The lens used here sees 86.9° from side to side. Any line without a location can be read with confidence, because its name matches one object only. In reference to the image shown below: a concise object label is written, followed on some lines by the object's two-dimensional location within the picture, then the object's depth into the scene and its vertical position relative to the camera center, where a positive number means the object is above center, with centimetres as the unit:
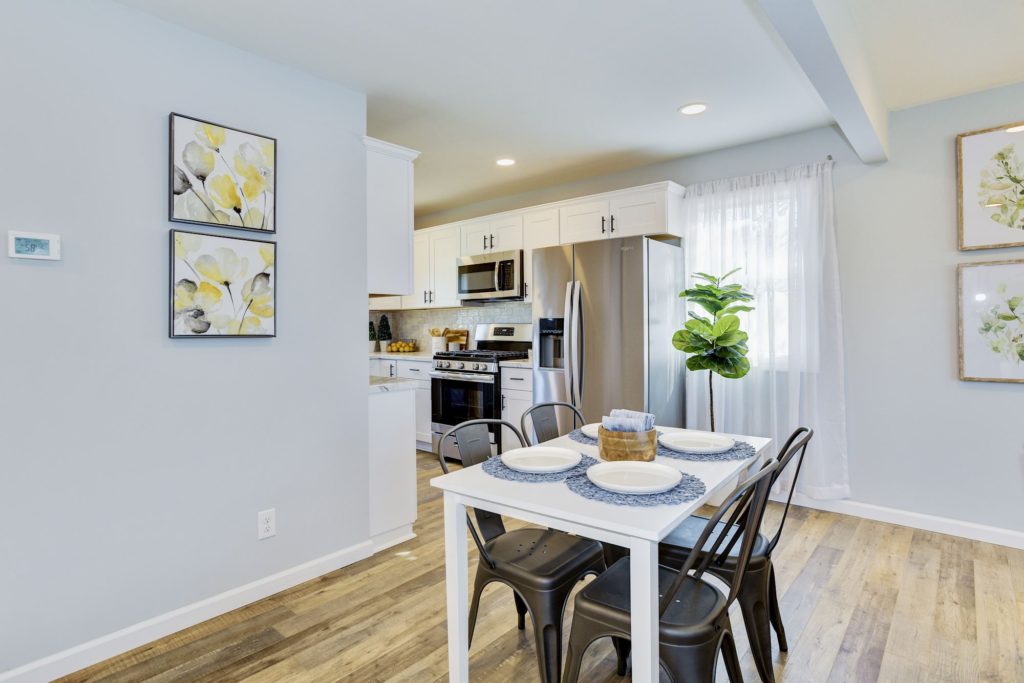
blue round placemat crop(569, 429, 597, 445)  217 -37
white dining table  130 -45
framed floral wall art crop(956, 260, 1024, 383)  289 +12
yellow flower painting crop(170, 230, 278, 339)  219 +28
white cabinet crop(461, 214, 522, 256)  467 +102
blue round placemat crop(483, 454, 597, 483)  169 -40
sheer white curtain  342 +23
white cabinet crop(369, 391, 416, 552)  296 -67
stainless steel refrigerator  362 +15
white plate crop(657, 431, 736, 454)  197 -37
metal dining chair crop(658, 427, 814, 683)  176 -78
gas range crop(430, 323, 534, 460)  457 -28
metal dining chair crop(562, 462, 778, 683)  140 -73
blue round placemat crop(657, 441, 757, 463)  191 -40
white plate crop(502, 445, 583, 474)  174 -38
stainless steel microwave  463 +64
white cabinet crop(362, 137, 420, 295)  294 +74
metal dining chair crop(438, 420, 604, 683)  169 -72
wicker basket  181 -33
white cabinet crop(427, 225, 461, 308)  520 +80
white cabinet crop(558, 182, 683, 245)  383 +99
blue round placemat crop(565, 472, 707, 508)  145 -41
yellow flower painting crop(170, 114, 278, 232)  218 +75
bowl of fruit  606 +3
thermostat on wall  182 +37
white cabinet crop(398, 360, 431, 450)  507 -48
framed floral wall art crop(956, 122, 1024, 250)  289 +85
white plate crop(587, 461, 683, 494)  149 -39
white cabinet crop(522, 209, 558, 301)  440 +94
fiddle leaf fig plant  331 +7
